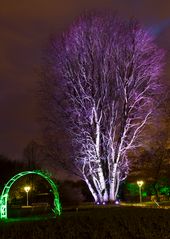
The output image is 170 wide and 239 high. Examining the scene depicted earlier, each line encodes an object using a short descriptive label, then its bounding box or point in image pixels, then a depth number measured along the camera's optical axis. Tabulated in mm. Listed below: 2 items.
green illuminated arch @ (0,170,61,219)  19794
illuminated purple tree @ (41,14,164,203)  29375
